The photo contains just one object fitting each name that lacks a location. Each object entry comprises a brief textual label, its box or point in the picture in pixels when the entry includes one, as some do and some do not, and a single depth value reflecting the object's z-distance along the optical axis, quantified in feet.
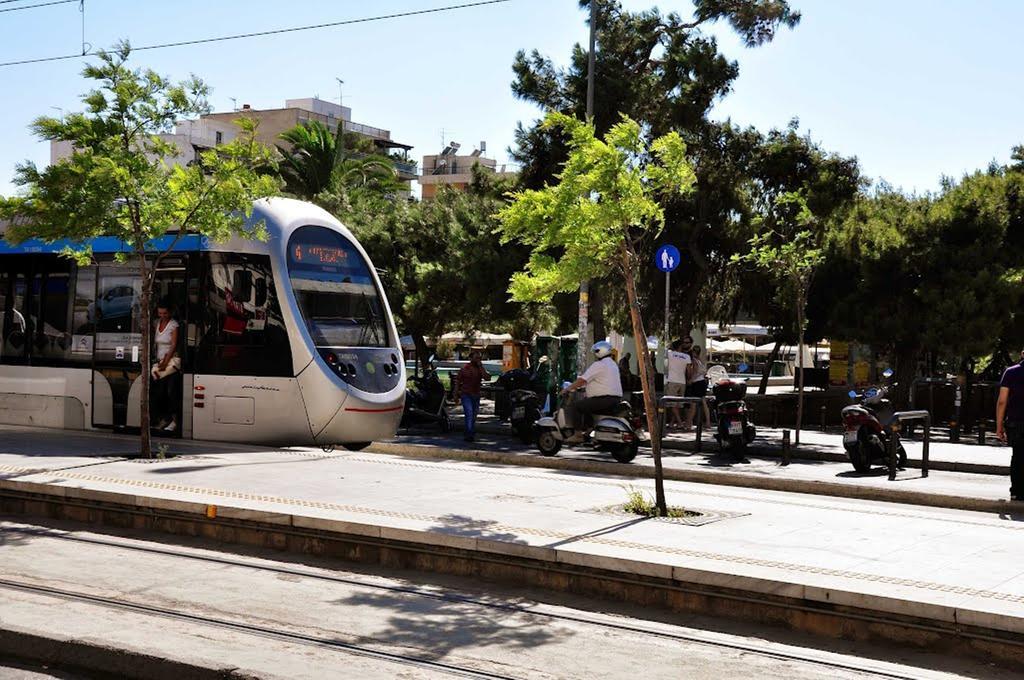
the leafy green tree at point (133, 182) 44.91
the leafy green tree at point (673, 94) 81.56
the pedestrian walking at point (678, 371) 73.36
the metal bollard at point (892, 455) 47.67
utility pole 74.38
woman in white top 51.44
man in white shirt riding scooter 53.06
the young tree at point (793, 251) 68.49
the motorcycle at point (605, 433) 52.75
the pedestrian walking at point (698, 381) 72.64
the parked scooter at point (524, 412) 65.67
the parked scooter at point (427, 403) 76.59
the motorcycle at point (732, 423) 58.49
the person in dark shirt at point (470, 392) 67.56
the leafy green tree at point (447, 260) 88.43
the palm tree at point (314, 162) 148.46
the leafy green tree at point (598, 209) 35.35
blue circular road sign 71.10
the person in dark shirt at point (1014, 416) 40.09
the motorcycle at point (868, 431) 51.52
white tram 49.67
